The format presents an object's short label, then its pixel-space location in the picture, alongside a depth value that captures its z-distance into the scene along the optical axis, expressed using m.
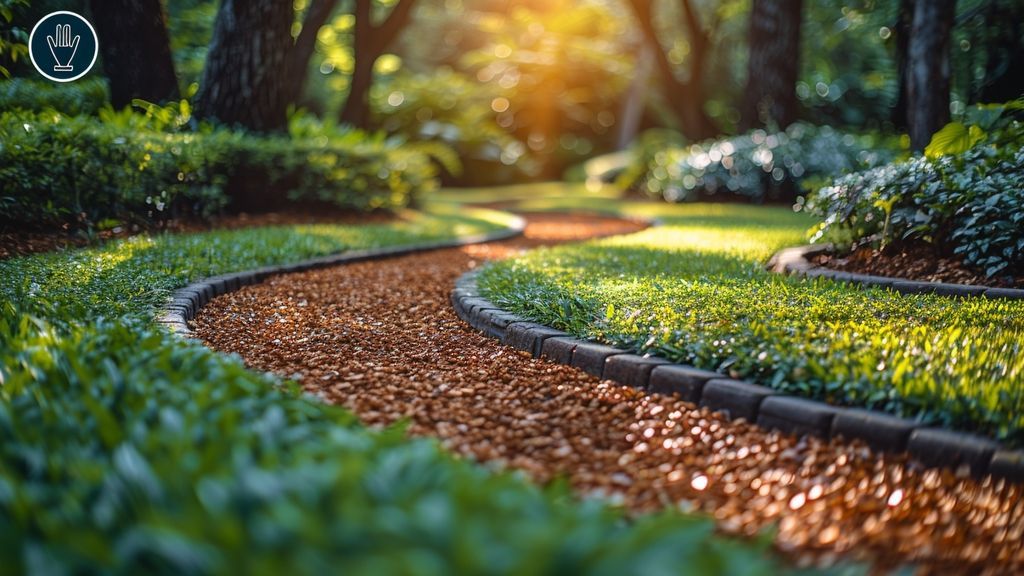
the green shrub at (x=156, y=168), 5.69
